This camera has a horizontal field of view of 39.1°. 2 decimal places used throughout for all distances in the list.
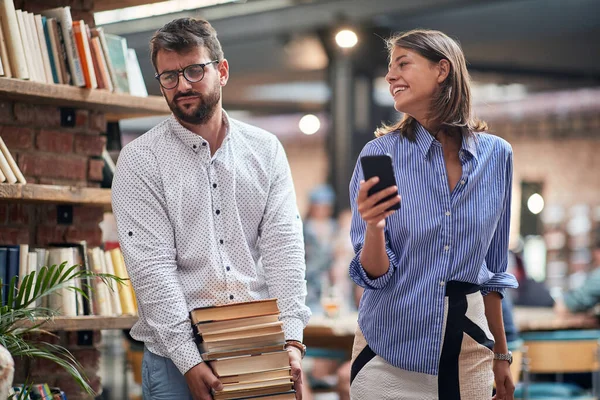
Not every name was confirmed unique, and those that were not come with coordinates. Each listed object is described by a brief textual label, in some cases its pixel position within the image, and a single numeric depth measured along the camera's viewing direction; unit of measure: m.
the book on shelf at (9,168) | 2.85
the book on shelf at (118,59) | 3.27
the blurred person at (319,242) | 7.16
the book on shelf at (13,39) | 2.90
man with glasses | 2.29
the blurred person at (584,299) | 6.31
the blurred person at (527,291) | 7.33
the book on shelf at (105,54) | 3.20
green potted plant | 2.48
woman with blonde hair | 2.12
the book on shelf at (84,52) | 3.11
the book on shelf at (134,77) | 3.36
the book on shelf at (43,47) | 3.04
